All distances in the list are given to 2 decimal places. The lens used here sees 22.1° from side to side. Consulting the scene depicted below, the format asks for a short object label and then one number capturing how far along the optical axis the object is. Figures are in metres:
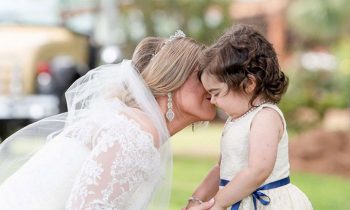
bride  3.88
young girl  3.91
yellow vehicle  14.90
